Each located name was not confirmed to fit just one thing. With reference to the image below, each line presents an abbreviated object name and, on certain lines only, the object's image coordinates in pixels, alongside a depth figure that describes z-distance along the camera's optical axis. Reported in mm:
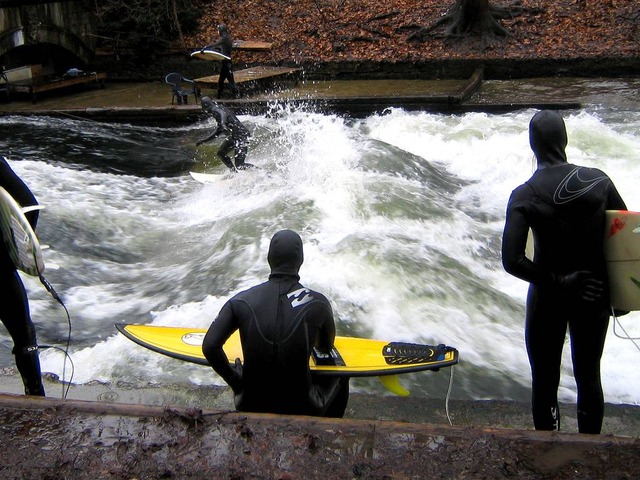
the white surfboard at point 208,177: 10492
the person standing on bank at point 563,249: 3111
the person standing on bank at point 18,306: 3754
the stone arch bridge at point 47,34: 17219
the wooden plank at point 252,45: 18391
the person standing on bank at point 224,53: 14680
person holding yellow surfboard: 2992
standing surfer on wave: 10195
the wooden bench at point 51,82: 15930
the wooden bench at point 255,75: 15680
